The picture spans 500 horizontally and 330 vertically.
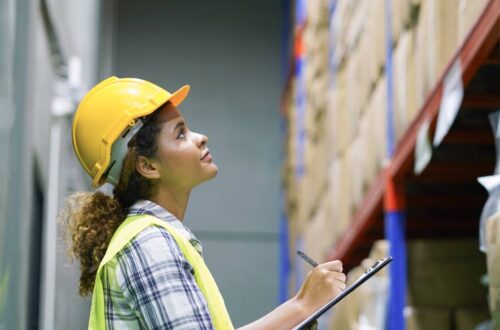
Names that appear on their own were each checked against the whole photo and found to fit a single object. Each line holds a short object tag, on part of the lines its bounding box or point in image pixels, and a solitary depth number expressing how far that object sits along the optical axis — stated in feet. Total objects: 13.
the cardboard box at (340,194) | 24.12
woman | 7.81
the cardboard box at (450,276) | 18.74
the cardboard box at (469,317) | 18.57
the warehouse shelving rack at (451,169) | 13.77
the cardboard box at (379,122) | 19.36
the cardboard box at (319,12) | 28.84
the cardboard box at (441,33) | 14.90
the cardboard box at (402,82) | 17.34
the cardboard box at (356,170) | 21.95
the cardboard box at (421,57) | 15.98
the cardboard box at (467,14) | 13.03
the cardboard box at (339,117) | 24.48
